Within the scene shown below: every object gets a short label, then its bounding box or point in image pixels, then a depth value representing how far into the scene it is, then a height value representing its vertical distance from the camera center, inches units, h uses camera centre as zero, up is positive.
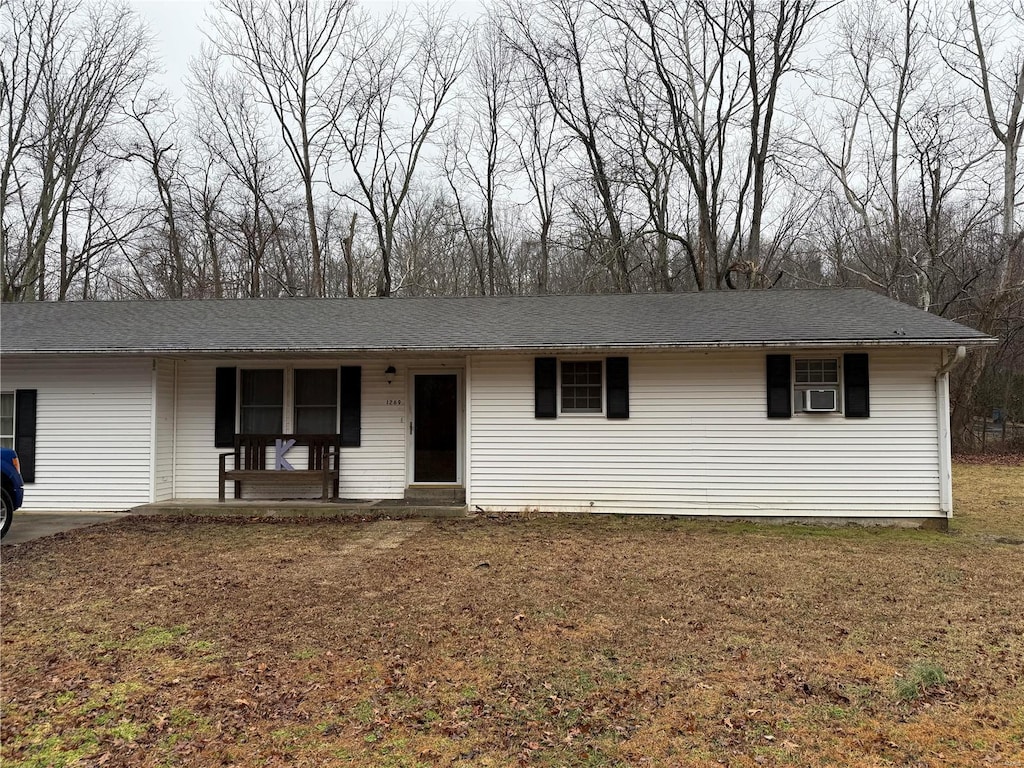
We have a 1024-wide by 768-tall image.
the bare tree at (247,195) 915.4 +312.1
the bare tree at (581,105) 829.8 +401.6
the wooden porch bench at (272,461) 364.5 -34.7
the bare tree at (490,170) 915.4 +345.9
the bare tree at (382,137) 908.0 +389.9
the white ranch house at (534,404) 324.2 -0.8
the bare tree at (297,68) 895.1 +478.9
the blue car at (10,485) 274.1 -36.0
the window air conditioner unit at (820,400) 326.6 +0.6
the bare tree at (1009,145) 722.2 +299.9
